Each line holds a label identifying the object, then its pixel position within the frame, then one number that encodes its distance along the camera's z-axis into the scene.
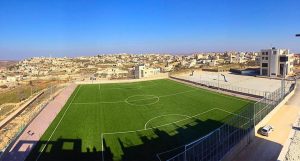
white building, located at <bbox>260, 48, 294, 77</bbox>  42.29
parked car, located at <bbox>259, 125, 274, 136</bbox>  15.92
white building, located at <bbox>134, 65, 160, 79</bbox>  52.98
